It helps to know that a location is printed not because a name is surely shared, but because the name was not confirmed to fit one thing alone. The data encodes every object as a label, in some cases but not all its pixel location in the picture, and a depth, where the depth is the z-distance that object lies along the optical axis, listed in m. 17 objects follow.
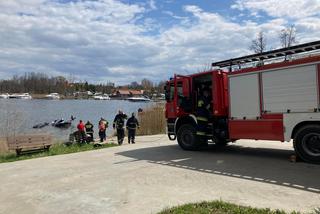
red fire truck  10.90
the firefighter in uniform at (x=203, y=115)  14.32
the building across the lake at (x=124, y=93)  128.77
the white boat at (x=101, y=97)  139.75
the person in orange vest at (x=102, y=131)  21.09
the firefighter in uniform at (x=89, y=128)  21.22
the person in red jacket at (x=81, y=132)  20.33
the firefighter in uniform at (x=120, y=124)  18.97
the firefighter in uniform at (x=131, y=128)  19.20
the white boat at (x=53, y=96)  126.44
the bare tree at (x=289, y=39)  34.89
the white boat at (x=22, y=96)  121.50
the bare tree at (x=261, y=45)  36.08
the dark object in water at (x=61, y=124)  40.57
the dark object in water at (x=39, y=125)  38.92
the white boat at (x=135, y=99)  109.32
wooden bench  16.75
